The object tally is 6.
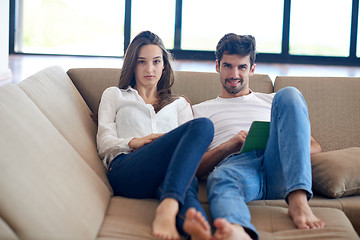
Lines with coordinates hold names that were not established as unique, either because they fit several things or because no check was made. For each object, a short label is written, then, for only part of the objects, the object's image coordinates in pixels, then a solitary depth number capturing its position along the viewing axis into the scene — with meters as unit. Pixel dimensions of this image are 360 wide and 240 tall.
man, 1.60
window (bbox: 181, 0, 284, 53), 7.06
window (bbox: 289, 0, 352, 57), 6.97
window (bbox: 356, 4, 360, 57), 6.96
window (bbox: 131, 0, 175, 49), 7.09
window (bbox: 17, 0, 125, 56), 7.14
